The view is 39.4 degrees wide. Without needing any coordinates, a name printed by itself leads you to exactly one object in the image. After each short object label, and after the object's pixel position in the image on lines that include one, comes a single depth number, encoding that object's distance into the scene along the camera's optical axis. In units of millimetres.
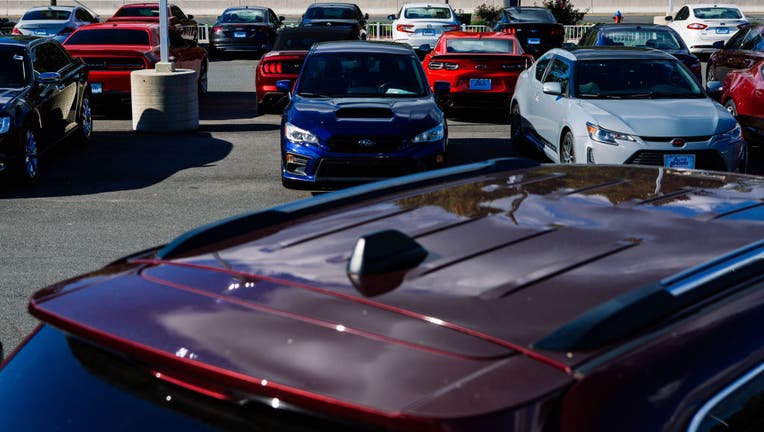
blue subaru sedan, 10922
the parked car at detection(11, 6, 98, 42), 30250
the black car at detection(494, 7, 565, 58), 28328
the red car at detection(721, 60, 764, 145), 13969
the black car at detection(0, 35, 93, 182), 11711
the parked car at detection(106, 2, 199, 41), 27239
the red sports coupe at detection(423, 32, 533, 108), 16906
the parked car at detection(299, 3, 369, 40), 28531
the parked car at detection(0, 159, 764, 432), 1785
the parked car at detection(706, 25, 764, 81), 17047
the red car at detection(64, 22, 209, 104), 17375
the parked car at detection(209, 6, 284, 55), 29359
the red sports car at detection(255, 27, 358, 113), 17250
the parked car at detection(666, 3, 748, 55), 28969
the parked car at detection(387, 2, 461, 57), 26766
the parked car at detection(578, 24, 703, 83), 19219
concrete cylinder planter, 15930
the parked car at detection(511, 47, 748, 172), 10828
